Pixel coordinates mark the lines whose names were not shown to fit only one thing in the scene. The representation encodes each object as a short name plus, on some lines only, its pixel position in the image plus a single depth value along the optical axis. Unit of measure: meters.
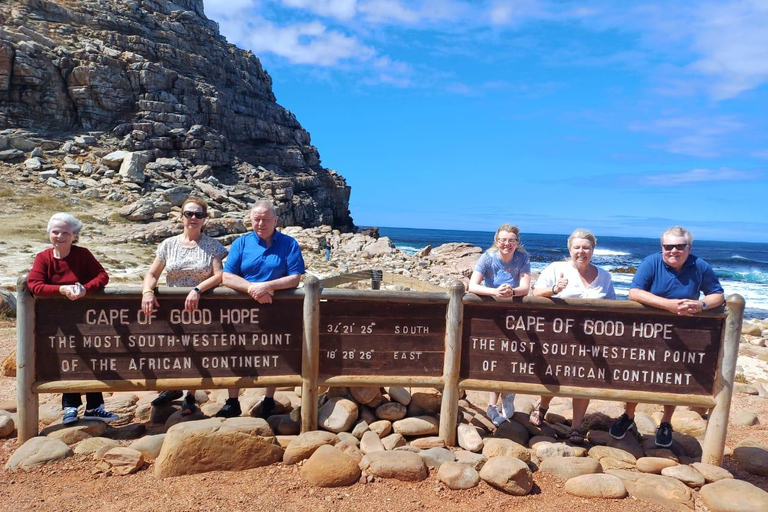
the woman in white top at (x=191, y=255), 4.71
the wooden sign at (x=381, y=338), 4.66
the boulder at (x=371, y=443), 4.49
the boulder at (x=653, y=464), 4.43
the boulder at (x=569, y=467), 4.30
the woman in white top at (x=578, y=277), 4.57
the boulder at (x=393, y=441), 4.61
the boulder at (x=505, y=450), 4.43
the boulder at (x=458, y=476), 4.01
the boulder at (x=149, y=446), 4.34
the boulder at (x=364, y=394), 5.00
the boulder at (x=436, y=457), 4.32
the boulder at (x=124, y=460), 4.12
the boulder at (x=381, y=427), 4.76
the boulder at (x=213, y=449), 4.05
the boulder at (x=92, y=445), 4.42
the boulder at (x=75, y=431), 4.61
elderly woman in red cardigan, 4.33
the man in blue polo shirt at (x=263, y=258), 4.57
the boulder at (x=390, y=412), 5.00
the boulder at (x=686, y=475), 4.21
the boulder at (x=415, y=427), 4.86
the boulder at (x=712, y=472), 4.29
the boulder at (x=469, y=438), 4.67
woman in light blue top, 4.71
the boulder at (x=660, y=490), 3.93
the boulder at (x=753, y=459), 4.74
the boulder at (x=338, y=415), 4.79
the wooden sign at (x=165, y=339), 4.48
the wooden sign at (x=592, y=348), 4.51
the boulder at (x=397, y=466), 4.11
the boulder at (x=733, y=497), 3.78
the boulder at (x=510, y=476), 3.97
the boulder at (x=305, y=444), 4.31
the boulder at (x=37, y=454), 4.18
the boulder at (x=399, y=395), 5.18
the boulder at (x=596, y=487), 4.00
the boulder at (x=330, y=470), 3.98
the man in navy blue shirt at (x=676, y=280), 4.36
